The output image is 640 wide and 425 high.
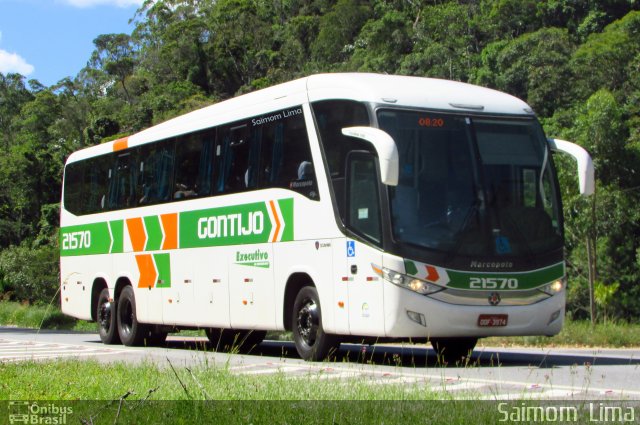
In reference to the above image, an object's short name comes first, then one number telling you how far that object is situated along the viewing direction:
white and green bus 12.52
